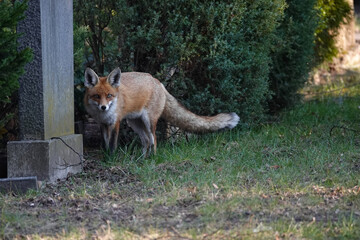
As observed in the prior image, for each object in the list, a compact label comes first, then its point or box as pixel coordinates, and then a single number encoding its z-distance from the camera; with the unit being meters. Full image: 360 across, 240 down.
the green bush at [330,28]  23.78
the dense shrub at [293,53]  17.83
